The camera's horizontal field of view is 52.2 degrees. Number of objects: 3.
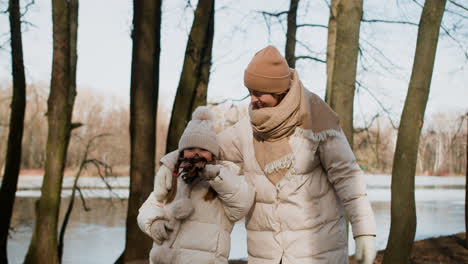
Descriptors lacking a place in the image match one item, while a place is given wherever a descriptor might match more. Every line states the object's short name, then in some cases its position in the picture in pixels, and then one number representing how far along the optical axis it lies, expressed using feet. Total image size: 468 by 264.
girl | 9.15
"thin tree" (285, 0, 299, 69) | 35.81
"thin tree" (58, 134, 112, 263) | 31.14
